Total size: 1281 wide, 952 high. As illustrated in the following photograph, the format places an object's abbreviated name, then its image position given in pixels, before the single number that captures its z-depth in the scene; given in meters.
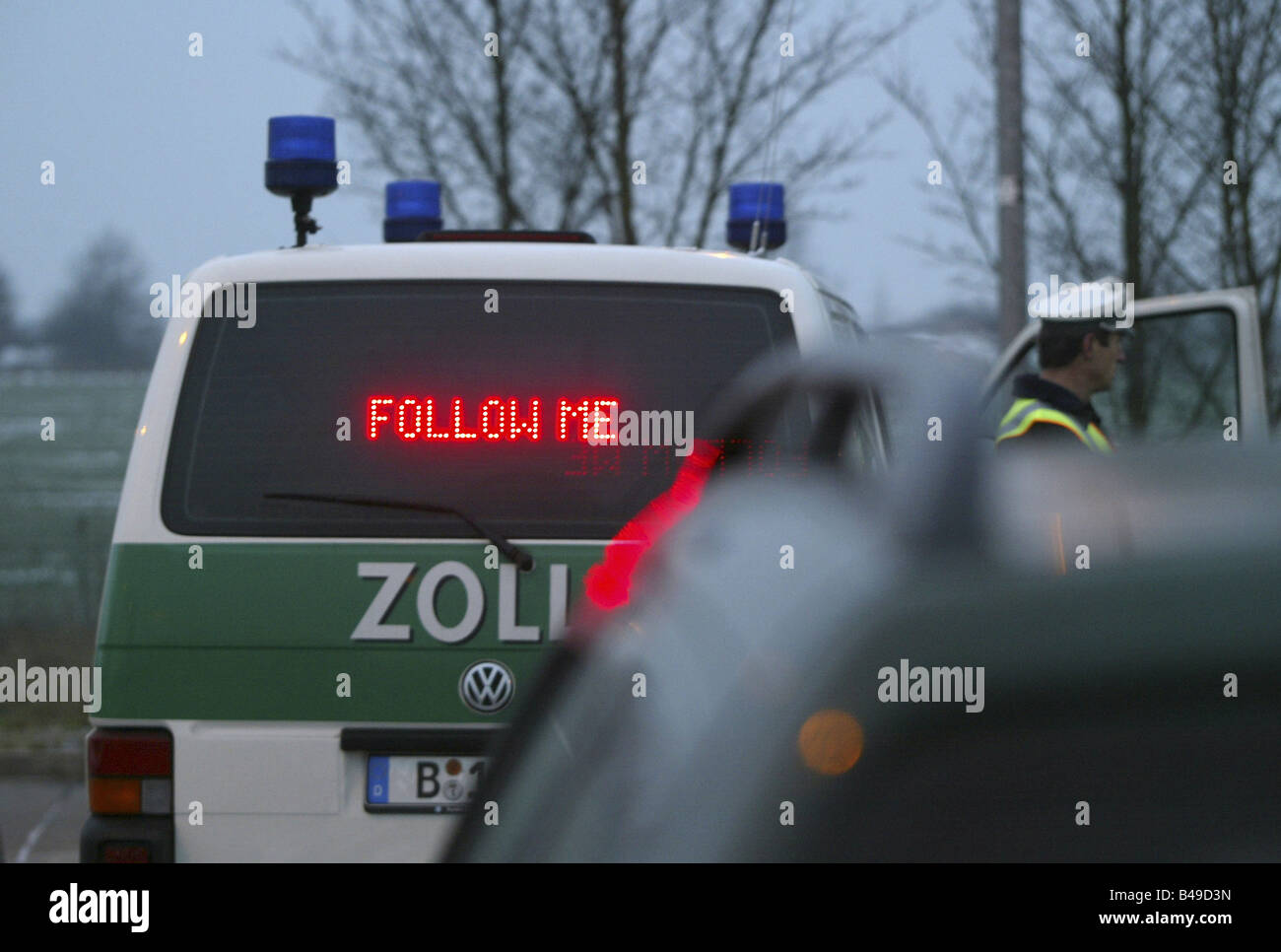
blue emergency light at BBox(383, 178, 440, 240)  6.90
